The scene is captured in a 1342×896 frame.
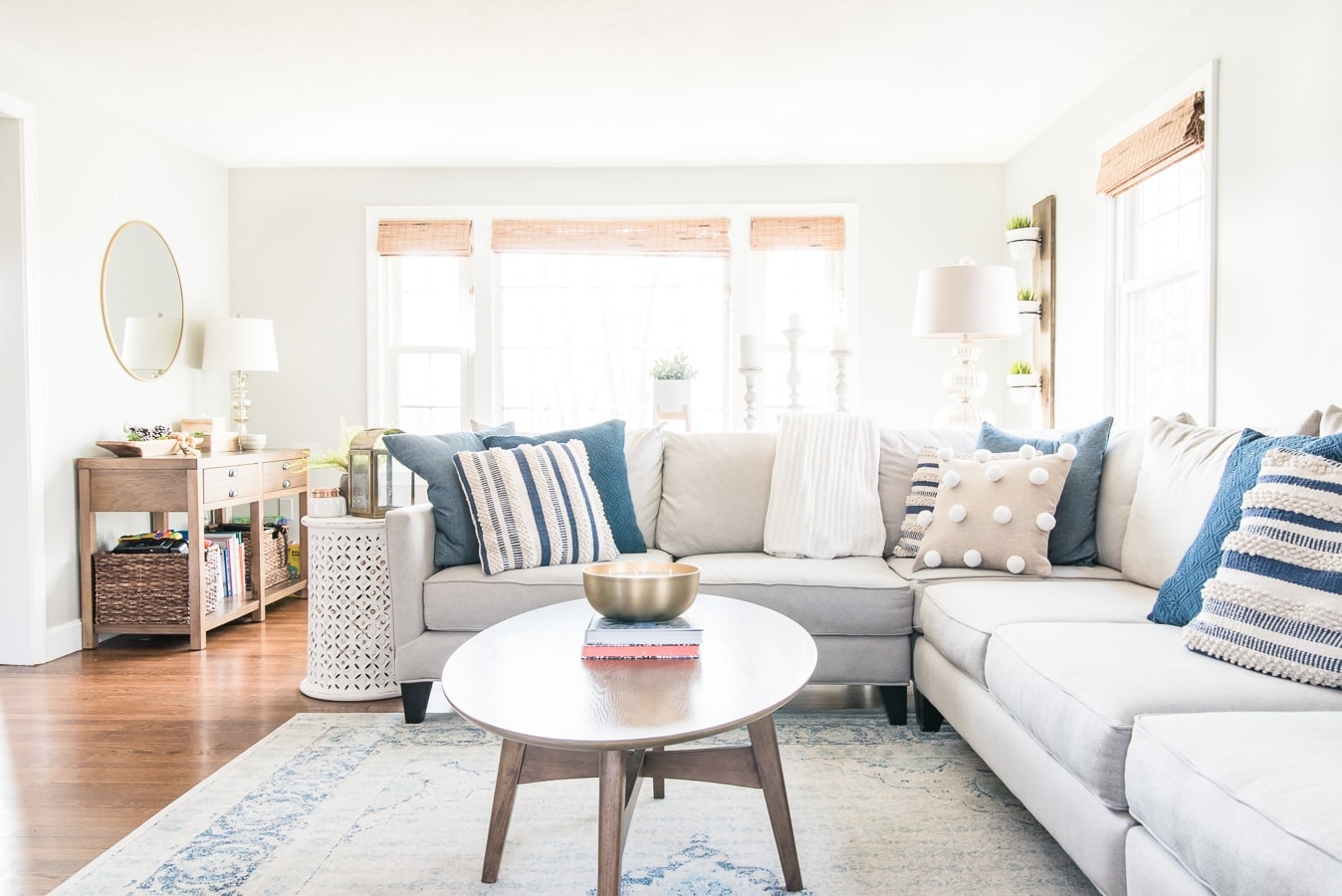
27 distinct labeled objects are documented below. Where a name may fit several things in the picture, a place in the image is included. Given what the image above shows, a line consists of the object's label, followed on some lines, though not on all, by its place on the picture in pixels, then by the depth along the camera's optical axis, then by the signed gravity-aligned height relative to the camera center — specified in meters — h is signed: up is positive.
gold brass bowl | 1.72 -0.38
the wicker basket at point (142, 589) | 3.60 -0.77
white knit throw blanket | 2.88 -0.28
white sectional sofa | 1.14 -0.49
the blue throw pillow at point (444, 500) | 2.68 -0.29
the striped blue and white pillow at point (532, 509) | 2.63 -0.31
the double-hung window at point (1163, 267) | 3.17 +0.60
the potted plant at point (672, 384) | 4.55 +0.14
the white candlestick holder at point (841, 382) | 3.50 +0.12
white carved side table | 2.78 -0.65
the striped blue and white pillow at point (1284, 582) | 1.45 -0.31
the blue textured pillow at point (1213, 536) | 1.79 -0.27
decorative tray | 3.64 -0.17
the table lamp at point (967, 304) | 3.60 +0.46
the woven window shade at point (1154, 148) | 3.11 +1.03
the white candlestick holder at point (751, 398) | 3.52 +0.05
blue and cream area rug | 1.66 -0.92
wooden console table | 3.58 -0.37
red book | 1.63 -0.46
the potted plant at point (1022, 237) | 4.52 +0.93
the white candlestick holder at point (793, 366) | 3.53 +0.18
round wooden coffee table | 1.30 -0.48
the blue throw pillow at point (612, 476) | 2.89 -0.23
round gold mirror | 3.96 +0.53
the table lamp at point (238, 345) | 4.43 +0.33
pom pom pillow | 2.48 -0.31
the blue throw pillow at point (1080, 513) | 2.59 -0.31
